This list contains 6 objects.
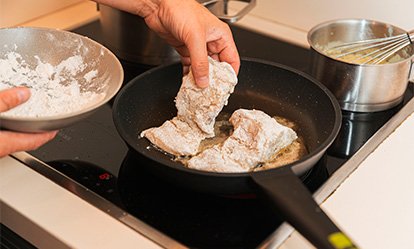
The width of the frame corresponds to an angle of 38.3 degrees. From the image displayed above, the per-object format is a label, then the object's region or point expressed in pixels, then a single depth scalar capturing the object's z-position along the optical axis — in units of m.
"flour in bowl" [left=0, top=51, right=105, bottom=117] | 0.88
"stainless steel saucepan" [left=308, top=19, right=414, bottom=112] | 1.00
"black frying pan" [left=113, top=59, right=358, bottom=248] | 0.67
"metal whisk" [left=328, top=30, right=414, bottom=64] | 1.08
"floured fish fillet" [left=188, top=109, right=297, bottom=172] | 0.85
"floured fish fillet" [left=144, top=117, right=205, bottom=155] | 0.92
